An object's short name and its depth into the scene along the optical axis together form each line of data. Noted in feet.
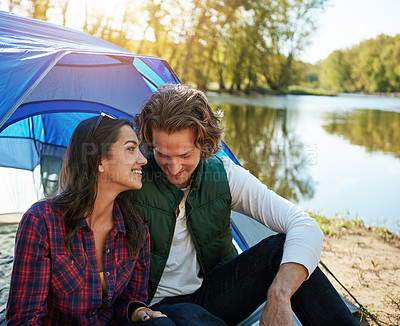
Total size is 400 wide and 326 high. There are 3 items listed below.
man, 4.50
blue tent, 6.51
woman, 3.74
